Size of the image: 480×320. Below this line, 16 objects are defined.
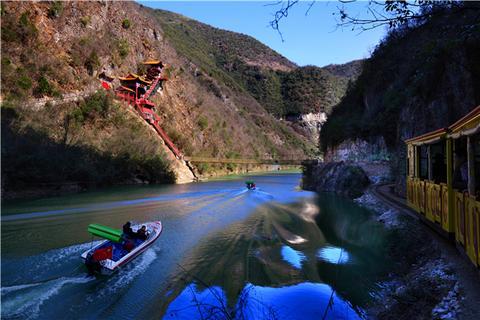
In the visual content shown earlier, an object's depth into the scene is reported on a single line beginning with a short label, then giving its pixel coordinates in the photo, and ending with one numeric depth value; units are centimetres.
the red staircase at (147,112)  5253
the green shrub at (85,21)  5172
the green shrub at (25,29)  4238
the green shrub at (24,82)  3775
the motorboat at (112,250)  1007
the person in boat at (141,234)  1324
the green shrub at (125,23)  5988
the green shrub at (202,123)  7000
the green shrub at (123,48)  5602
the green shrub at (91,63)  4947
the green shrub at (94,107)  4281
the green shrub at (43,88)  4081
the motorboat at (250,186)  3691
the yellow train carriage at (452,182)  654
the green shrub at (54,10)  4791
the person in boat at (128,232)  1319
